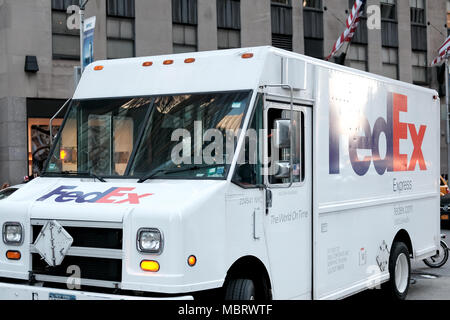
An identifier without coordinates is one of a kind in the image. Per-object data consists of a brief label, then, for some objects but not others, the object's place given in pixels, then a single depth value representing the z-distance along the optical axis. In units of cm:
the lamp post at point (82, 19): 1800
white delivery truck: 586
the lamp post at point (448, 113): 3488
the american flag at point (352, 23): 2348
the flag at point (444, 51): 2862
